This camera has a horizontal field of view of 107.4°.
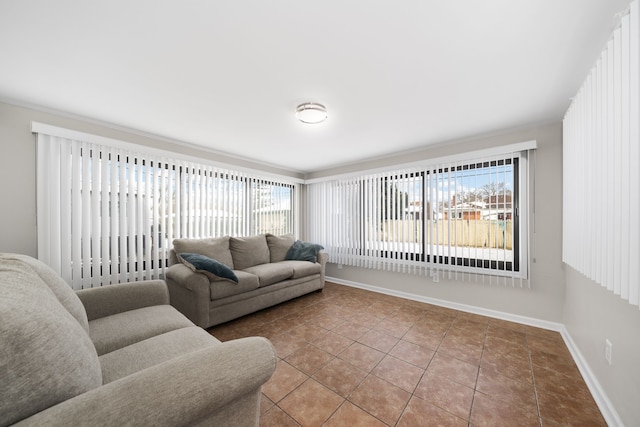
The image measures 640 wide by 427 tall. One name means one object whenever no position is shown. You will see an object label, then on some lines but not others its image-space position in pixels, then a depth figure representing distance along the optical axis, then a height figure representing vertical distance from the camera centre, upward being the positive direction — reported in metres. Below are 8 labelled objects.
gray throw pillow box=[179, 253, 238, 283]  2.64 -0.62
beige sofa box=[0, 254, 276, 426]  0.61 -0.55
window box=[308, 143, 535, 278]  2.85 -0.09
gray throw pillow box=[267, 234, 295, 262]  4.06 -0.59
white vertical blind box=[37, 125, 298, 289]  2.43 +0.09
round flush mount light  2.25 +0.98
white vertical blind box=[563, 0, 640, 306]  1.13 +0.26
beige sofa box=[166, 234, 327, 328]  2.60 -0.83
